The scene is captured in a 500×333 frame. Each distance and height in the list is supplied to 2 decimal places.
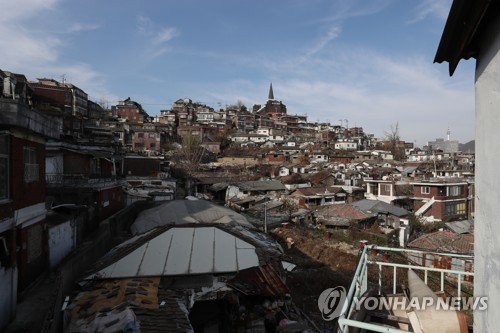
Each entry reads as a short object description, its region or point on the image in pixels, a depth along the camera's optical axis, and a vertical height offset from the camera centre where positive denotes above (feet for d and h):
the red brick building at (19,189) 24.91 -2.01
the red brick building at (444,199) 100.73 -11.96
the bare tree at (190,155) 166.51 +4.90
